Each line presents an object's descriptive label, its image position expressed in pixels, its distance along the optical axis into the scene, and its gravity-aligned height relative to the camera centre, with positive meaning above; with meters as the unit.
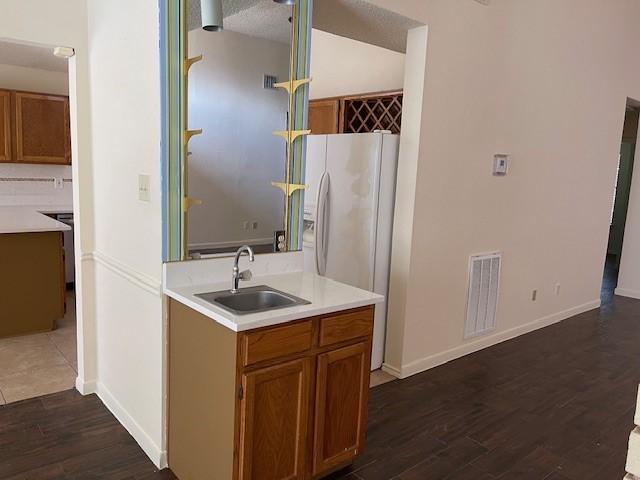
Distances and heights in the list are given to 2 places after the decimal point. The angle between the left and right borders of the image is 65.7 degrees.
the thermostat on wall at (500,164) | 3.92 +0.10
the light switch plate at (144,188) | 2.32 -0.13
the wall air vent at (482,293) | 3.95 -0.95
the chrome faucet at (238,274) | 2.30 -0.51
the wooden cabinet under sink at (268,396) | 1.94 -0.97
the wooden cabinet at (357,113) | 5.23 +0.63
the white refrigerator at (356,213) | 3.45 -0.31
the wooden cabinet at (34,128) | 4.88 +0.25
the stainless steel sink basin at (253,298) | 2.21 -0.61
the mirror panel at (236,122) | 2.34 +0.21
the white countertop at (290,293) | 1.91 -0.59
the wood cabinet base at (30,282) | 3.96 -1.04
